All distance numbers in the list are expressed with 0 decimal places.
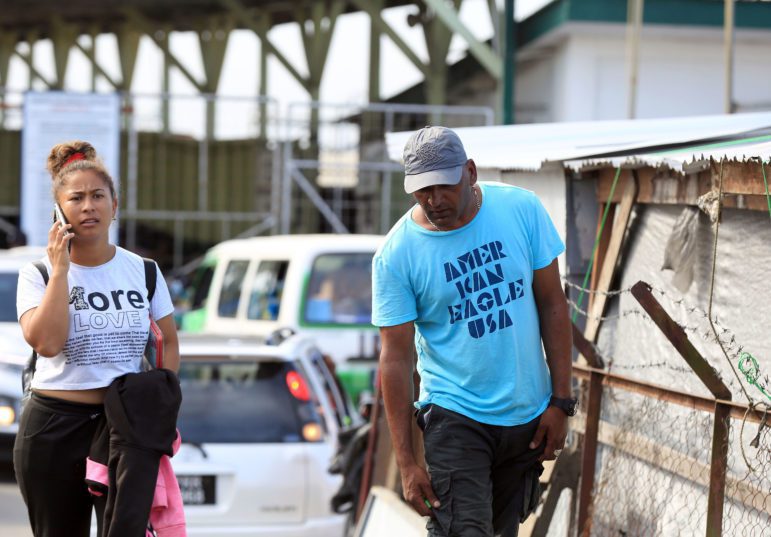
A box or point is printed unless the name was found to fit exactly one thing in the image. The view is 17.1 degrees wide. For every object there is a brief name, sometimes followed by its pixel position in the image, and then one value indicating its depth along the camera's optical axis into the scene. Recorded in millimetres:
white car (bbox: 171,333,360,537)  13342
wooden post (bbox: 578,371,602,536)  9786
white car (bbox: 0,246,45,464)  18622
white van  19787
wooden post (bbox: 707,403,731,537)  7962
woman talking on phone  8583
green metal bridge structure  35559
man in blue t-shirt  7801
